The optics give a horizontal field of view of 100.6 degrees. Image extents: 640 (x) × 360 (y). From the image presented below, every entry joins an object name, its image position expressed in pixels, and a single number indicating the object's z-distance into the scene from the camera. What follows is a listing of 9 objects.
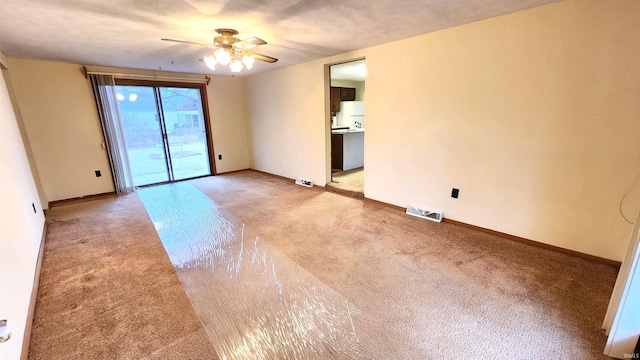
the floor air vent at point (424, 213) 3.28
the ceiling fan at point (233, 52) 2.60
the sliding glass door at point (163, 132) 5.08
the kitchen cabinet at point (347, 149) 5.65
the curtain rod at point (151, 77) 4.28
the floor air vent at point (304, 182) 5.00
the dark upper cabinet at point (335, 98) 6.44
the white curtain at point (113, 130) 4.40
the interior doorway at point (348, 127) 4.86
